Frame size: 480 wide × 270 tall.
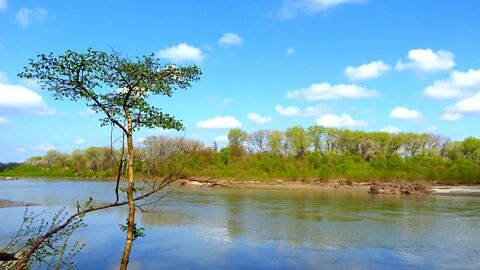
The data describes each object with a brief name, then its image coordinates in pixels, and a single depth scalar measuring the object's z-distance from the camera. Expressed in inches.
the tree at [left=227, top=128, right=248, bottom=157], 3427.7
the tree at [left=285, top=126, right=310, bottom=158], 3250.5
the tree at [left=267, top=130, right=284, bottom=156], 3366.1
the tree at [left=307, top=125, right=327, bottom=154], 3233.8
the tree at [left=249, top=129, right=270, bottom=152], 3462.1
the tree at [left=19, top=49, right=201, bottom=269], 229.3
